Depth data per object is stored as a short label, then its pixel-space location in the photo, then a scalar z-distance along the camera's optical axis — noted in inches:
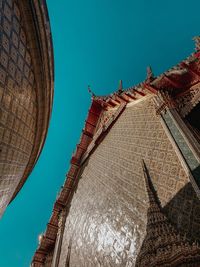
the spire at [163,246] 104.5
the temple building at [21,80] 144.8
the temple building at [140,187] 130.6
